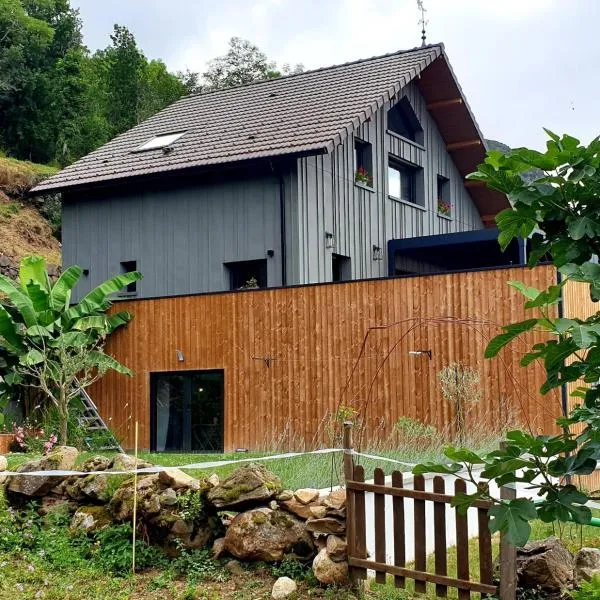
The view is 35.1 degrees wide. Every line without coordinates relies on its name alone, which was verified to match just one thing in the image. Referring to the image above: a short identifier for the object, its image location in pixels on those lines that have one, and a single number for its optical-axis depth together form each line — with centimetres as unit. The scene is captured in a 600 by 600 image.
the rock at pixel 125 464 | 876
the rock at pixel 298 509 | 738
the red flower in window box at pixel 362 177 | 2109
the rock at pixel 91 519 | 837
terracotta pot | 1593
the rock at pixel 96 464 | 891
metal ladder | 1693
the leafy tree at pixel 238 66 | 5756
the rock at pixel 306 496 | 742
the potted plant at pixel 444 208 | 2467
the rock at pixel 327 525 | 724
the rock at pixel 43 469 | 889
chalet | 1581
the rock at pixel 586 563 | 695
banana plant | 1631
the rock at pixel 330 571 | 703
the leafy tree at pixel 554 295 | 285
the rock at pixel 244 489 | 757
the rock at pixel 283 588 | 689
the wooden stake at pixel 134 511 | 774
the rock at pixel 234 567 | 743
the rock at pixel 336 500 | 727
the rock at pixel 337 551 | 710
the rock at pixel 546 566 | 670
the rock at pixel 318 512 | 729
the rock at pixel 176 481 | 812
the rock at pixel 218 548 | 766
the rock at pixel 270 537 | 737
